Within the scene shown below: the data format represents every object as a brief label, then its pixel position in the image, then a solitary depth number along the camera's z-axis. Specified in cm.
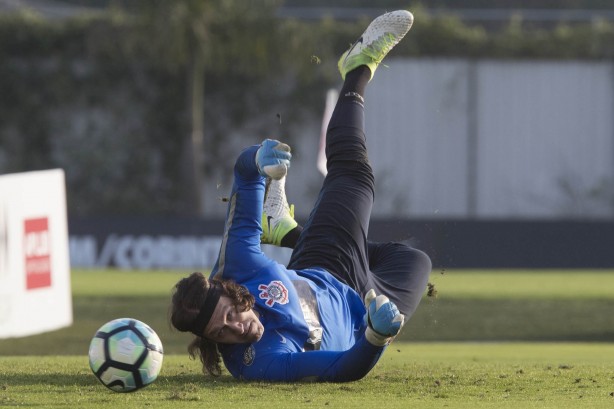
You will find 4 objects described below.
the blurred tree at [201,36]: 6406
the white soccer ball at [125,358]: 1395
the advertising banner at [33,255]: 2842
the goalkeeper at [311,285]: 1409
